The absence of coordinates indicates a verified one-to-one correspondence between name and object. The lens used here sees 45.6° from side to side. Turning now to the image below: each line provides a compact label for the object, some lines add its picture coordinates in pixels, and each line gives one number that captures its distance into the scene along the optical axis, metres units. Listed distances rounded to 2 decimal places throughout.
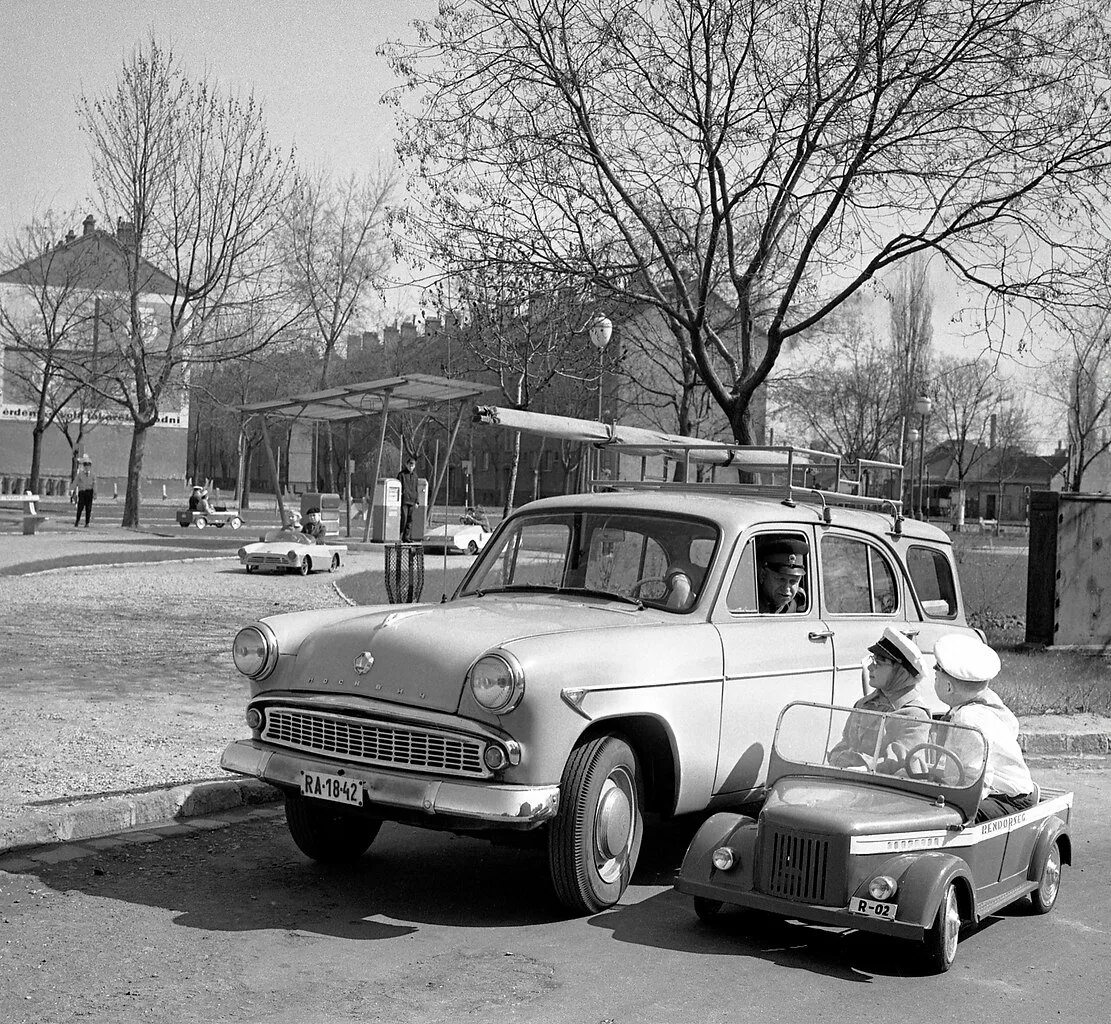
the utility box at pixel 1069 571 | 15.14
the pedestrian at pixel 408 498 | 30.17
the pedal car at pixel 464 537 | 26.94
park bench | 30.66
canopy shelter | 20.89
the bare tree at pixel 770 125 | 12.75
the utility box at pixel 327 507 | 36.17
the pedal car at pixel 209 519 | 37.88
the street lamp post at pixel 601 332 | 19.72
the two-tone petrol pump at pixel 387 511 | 29.48
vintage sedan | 5.15
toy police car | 4.75
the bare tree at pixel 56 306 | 43.91
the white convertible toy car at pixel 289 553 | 22.27
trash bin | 13.20
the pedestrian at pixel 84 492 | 35.03
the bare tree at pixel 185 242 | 32.66
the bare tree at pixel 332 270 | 41.59
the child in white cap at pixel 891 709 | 5.36
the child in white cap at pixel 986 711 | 5.53
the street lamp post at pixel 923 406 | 35.97
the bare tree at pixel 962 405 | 60.62
